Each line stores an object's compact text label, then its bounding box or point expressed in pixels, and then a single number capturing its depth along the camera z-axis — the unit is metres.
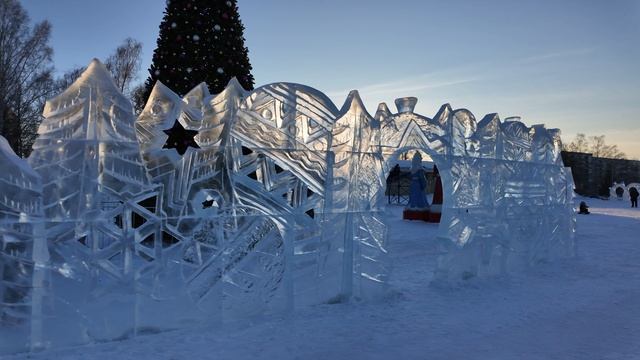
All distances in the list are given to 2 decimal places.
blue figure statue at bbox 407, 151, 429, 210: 18.31
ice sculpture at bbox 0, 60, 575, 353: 4.59
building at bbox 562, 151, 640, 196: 51.16
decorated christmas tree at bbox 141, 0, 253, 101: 10.22
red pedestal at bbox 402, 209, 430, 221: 17.84
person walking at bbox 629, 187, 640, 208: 31.75
